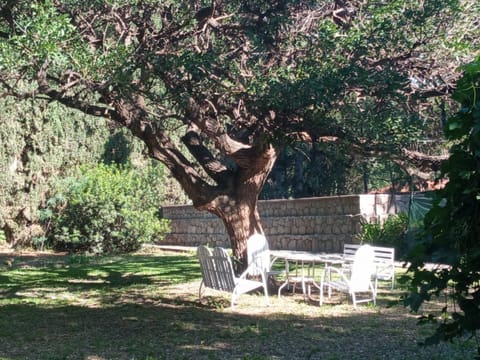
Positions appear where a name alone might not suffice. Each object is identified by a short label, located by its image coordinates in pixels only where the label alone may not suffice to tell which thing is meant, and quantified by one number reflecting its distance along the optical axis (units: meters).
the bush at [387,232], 16.30
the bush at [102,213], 20.22
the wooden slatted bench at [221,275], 9.00
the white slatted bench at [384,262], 10.65
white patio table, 9.56
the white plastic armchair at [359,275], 9.11
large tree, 8.51
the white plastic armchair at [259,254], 9.88
